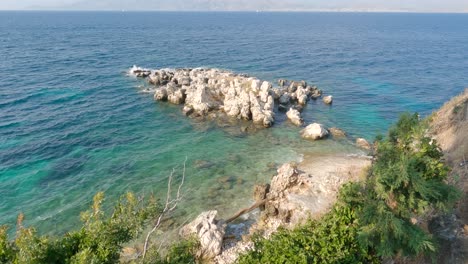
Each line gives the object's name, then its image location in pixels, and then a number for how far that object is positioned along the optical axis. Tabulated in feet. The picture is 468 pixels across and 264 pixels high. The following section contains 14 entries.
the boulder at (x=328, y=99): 205.73
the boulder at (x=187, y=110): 183.87
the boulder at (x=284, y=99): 195.93
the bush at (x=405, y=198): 60.34
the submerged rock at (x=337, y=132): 160.25
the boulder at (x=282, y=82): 234.21
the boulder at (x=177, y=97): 200.34
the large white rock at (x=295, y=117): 171.32
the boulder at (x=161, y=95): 204.74
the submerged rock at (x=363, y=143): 148.86
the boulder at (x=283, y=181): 109.73
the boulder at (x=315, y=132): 154.40
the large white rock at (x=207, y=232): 86.28
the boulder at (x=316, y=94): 215.72
